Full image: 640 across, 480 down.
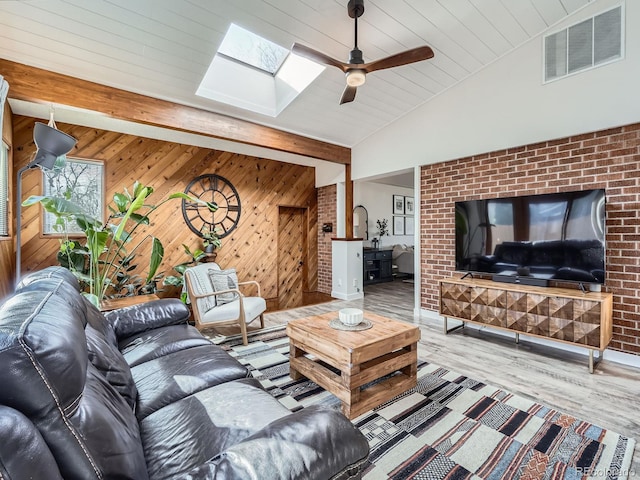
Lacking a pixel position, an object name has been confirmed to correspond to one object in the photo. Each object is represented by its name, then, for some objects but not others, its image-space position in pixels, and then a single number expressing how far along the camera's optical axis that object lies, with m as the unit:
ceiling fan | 2.44
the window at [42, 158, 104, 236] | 3.79
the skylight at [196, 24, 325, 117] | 3.48
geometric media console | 2.62
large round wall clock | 4.89
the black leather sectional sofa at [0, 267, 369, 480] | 0.63
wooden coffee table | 1.99
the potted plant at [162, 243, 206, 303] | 4.27
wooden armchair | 3.33
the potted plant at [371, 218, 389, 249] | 7.67
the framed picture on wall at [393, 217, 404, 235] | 8.14
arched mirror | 7.20
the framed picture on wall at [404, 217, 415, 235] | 8.48
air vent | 2.81
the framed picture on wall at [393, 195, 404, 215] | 8.12
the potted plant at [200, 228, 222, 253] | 4.82
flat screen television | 2.83
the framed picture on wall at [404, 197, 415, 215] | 8.41
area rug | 1.58
